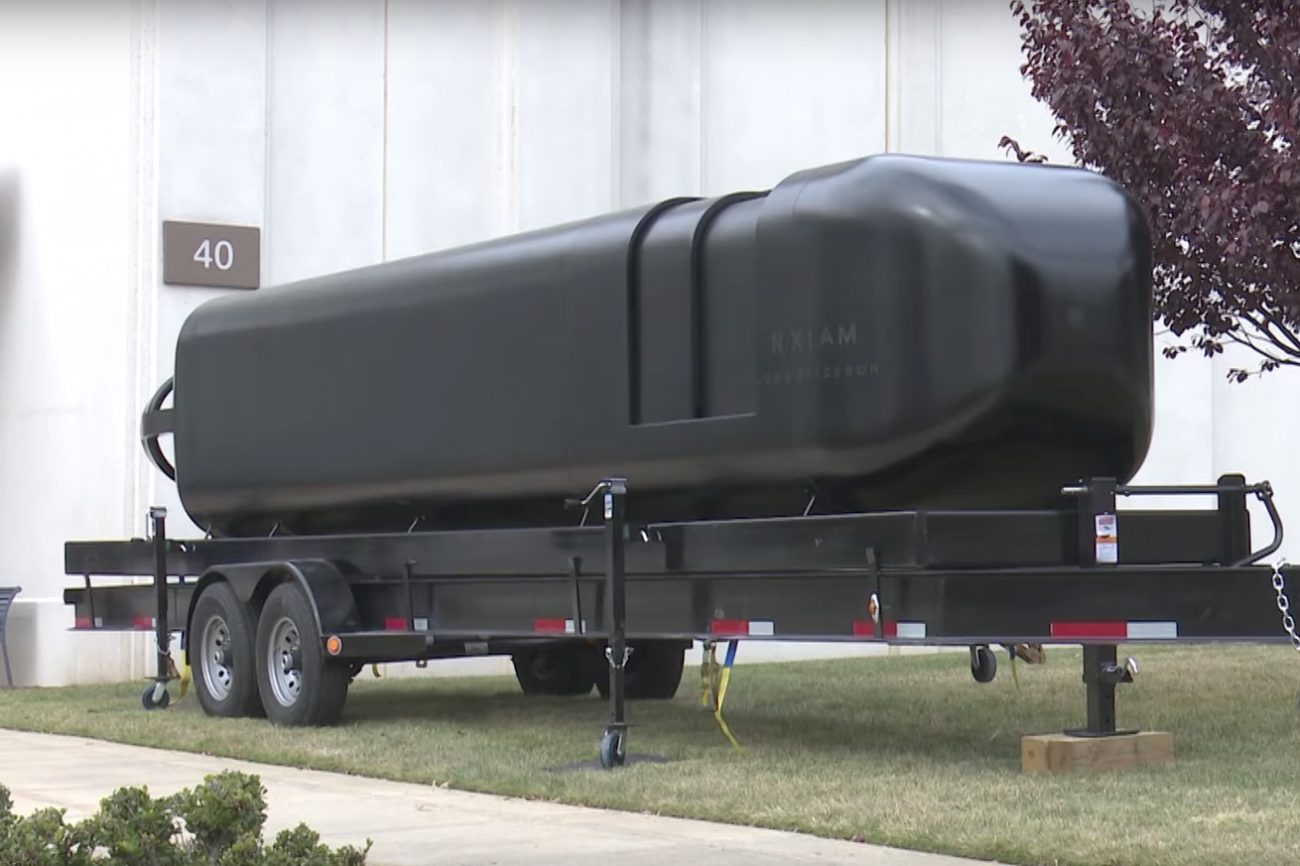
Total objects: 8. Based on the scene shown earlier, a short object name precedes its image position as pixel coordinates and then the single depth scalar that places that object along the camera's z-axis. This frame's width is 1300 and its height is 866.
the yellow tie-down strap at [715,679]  11.99
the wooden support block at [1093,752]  10.59
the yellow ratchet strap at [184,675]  15.84
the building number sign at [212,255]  19.03
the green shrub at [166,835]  6.79
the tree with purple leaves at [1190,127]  13.57
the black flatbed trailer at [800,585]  10.00
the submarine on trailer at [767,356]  10.54
